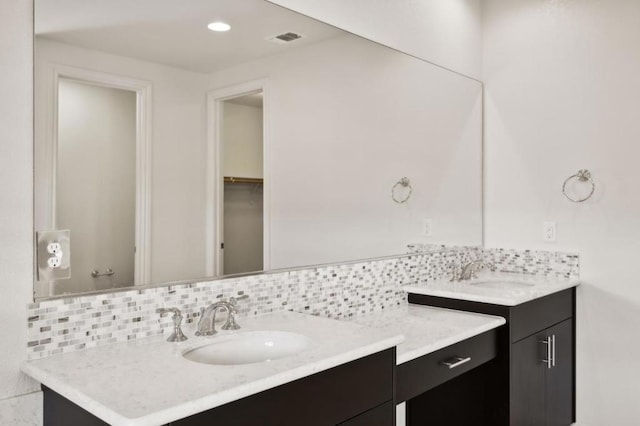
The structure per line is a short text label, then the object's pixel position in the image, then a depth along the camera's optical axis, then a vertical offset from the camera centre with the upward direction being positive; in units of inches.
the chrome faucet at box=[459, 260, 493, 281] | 109.3 -12.3
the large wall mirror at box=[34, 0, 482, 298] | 57.4 +9.4
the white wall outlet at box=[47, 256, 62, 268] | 54.9 -5.4
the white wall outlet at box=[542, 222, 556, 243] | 114.2 -4.7
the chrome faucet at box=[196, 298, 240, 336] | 62.1 -12.7
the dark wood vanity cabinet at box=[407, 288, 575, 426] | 88.1 -29.5
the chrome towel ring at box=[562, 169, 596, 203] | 108.8 +6.5
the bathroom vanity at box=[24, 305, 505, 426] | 42.5 -15.1
